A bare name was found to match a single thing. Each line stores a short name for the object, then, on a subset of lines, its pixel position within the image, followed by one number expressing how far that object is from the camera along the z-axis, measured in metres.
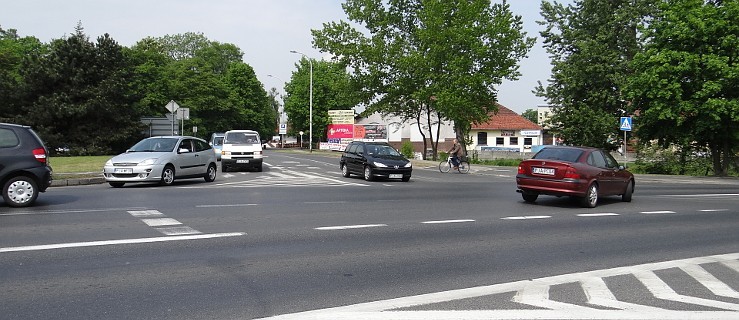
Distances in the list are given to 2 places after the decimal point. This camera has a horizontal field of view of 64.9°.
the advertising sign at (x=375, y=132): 54.38
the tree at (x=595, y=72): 36.94
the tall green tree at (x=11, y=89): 39.28
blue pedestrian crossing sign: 29.12
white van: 26.16
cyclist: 30.00
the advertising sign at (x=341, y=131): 60.25
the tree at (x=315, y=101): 83.56
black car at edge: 11.55
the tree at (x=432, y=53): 37.19
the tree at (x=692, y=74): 27.03
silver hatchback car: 16.92
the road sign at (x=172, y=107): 29.75
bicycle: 30.50
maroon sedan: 13.82
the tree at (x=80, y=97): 38.84
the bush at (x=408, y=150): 48.00
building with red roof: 69.06
